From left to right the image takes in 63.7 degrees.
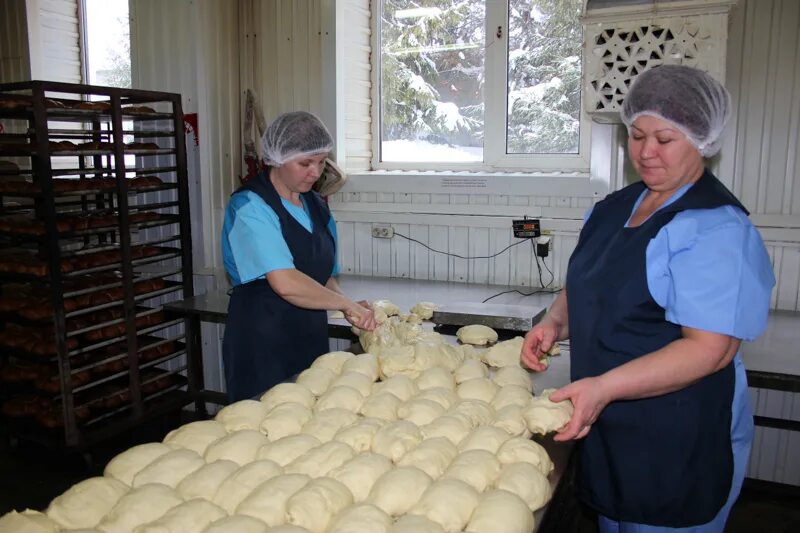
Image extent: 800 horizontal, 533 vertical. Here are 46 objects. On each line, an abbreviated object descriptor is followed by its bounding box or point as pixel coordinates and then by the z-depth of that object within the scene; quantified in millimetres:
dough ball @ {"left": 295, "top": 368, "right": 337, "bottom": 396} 1920
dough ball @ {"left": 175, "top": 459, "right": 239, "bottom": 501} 1360
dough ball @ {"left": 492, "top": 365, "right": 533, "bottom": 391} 1937
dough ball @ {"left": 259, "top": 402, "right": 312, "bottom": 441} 1627
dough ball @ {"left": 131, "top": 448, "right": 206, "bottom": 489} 1411
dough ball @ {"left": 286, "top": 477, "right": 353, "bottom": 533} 1247
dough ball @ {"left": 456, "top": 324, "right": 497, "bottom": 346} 2520
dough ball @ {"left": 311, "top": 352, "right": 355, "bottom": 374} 2094
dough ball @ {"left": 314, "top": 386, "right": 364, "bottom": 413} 1774
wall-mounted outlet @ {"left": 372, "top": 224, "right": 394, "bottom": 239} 3784
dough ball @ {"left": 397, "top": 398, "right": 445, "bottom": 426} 1688
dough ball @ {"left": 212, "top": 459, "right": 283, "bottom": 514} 1338
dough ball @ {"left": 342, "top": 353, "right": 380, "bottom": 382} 2010
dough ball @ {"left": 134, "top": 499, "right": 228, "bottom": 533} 1215
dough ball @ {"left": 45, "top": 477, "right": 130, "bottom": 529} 1265
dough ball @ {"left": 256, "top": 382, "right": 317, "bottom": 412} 1798
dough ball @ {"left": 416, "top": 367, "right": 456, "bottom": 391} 1937
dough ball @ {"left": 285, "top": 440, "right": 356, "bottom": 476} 1440
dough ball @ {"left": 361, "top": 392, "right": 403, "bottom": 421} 1733
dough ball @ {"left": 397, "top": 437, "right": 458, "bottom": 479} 1441
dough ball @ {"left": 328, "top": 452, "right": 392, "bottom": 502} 1382
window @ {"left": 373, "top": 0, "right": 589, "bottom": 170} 3531
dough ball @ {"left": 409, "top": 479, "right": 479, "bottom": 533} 1258
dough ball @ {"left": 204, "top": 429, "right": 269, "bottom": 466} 1505
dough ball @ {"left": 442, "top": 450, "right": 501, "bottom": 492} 1400
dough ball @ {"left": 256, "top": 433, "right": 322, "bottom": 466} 1492
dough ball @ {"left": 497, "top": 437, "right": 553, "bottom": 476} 1477
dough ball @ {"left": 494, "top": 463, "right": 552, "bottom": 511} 1358
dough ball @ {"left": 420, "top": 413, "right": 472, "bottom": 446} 1597
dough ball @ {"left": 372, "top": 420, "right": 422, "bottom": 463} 1517
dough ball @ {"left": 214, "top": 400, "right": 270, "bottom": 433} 1658
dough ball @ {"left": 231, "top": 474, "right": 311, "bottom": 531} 1272
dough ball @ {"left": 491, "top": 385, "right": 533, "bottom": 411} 1773
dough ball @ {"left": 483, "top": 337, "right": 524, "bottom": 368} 2205
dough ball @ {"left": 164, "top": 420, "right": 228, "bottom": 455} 1562
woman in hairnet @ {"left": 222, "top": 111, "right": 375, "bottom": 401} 2283
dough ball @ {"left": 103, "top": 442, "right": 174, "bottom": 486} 1443
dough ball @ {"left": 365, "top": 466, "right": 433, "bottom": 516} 1317
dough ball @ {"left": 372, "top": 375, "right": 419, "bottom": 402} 1866
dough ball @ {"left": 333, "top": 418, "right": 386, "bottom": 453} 1561
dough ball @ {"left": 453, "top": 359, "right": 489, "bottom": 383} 2020
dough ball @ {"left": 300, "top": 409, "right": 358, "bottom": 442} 1614
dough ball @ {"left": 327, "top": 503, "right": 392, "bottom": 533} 1214
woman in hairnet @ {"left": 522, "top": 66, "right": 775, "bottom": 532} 1386
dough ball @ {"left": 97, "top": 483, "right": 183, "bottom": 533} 1243
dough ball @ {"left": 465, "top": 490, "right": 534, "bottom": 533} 1228
